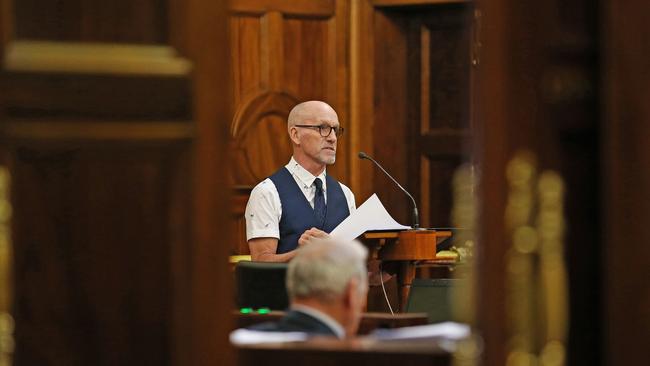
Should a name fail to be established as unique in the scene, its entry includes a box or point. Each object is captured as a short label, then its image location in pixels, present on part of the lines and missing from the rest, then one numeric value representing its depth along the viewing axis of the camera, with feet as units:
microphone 35.16
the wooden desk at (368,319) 24.15
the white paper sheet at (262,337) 15.11
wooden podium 33.56
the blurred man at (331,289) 18.34
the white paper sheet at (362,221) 32.16
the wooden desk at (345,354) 14.28
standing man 33.84
